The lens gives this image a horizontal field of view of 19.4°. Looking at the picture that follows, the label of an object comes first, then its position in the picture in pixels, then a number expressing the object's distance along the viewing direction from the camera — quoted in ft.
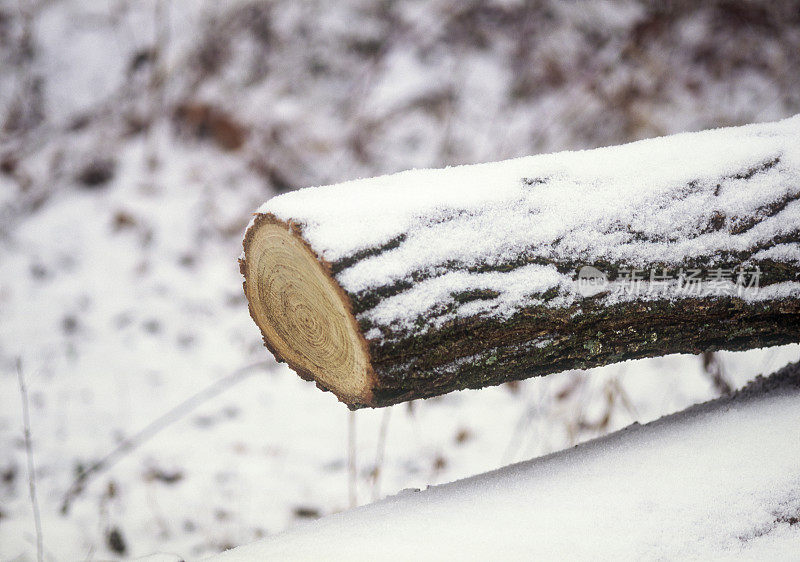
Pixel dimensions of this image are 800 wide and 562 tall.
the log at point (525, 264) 7.52
